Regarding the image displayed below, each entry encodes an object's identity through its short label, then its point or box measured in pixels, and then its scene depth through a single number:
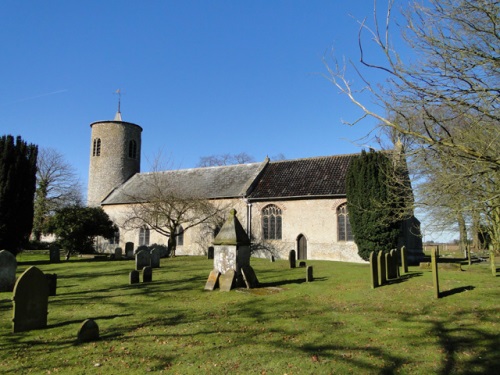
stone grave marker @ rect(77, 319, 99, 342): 6.30
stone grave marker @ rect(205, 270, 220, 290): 11.11
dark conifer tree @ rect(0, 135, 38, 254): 20.84
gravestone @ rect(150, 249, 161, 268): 16.92
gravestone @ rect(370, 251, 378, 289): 11.33
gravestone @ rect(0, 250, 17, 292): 10.98
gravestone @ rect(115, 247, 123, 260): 23.12
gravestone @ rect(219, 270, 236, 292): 10.86
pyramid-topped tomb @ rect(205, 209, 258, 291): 11.12
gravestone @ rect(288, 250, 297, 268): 17.44
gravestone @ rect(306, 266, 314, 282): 12.71
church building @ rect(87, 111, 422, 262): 22.83
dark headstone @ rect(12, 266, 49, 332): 6.97
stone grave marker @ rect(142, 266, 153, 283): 12.91
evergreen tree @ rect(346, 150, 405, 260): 19.00
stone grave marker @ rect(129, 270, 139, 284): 12.46
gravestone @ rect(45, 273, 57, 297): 10.39
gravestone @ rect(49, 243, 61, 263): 21.23
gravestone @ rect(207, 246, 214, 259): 22.48
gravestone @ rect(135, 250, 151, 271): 16.34
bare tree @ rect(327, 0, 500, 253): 5.61
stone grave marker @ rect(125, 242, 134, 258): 24.70
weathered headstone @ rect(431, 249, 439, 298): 9.49
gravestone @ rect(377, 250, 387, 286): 11.91
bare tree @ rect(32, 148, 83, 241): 39.28
